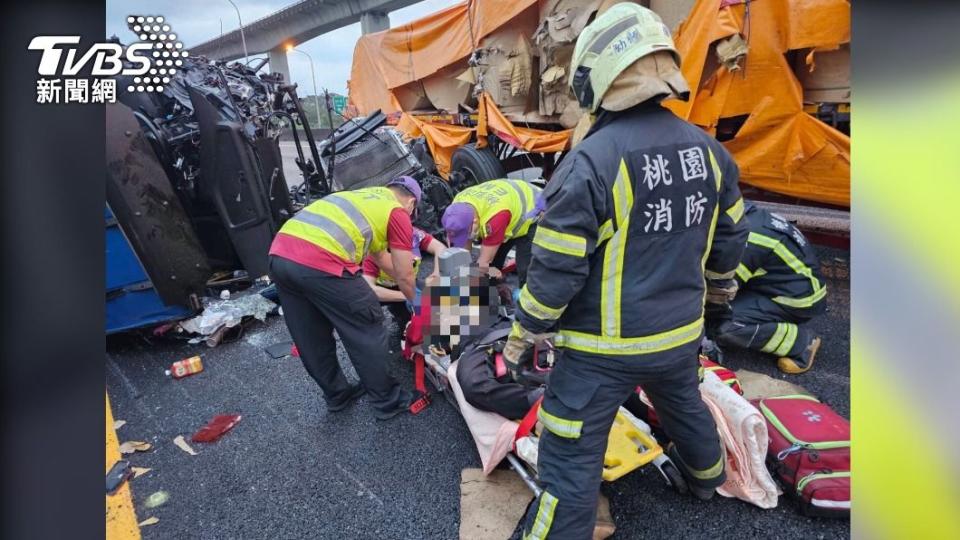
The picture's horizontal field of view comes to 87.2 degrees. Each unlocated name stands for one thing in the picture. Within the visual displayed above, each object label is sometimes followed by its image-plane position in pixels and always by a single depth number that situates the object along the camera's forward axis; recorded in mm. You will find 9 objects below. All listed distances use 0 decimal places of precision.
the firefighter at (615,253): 1495
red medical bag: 1889
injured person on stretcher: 1992
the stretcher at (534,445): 1979
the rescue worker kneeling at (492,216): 3361
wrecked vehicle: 3586
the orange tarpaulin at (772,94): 3339
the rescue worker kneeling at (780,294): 2906
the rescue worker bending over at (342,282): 2576
